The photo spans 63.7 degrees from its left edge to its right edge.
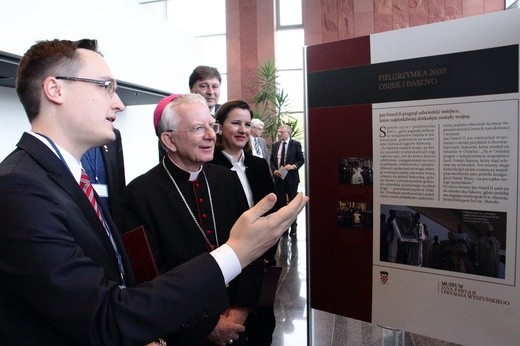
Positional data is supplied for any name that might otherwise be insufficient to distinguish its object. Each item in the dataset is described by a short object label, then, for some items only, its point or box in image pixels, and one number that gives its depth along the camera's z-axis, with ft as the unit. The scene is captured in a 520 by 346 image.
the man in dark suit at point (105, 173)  7.26
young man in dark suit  3.01
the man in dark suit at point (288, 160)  24.38
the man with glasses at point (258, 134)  19.17
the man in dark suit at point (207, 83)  10.61
